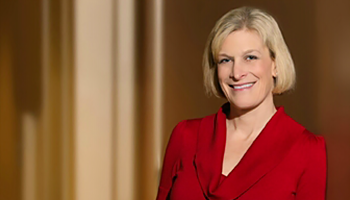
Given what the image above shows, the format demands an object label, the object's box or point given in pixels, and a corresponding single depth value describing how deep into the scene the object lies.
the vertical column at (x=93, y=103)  3.61
